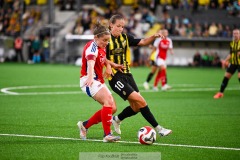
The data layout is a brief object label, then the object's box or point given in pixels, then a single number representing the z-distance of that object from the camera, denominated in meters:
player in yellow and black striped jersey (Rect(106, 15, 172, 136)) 11.93
